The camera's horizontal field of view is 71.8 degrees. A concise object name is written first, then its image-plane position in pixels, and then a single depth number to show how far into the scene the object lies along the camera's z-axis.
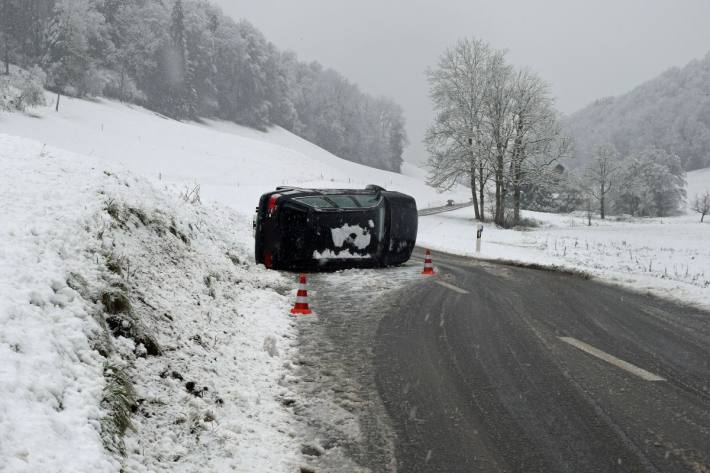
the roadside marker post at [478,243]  18.61
